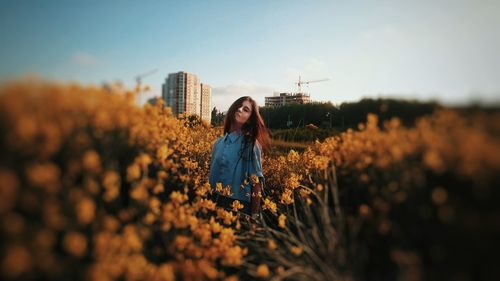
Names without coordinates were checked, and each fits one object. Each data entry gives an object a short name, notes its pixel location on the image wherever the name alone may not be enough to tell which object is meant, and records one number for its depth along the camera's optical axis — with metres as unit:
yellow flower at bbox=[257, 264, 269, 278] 1.73
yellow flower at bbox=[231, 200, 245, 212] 2.97
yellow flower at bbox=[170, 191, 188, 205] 2.08
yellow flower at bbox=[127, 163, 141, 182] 1.73
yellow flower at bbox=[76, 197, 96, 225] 1.20
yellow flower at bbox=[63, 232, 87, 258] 1.15
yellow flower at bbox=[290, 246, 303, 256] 1.84
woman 3.55
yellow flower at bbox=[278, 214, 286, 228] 2.30
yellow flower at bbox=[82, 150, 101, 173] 1.31
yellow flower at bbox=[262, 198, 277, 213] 3.09
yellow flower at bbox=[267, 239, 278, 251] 1.96
